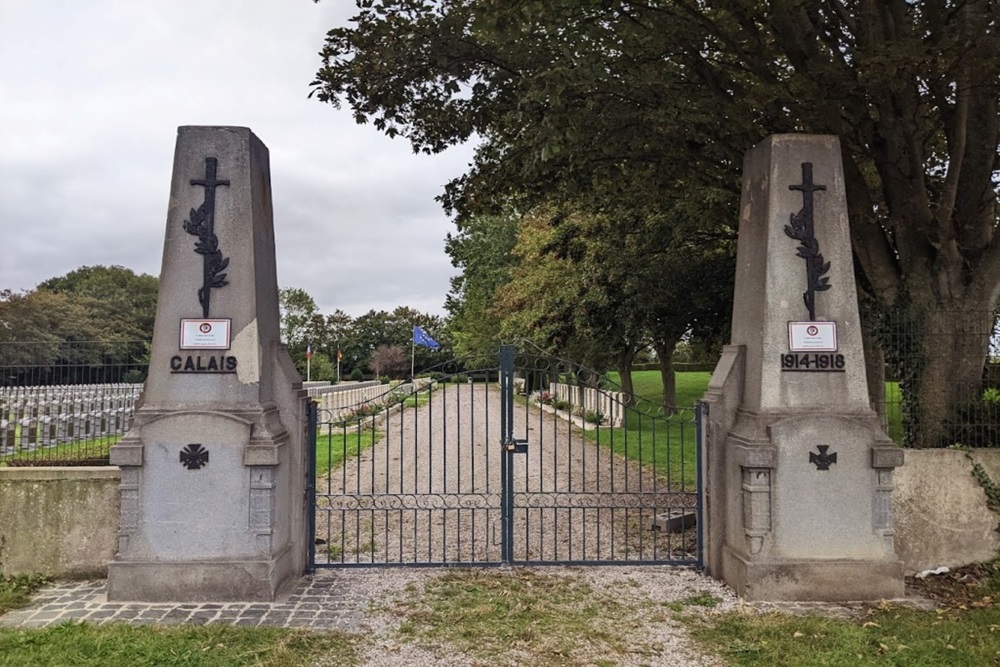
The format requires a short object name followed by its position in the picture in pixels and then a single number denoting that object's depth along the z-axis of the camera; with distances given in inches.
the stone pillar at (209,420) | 242.1
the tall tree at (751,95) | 269.4
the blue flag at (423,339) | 528.5
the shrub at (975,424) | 290.4
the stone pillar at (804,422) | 243.8
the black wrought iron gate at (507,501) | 286.4
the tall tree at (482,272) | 1555.1
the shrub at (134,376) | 329.7
